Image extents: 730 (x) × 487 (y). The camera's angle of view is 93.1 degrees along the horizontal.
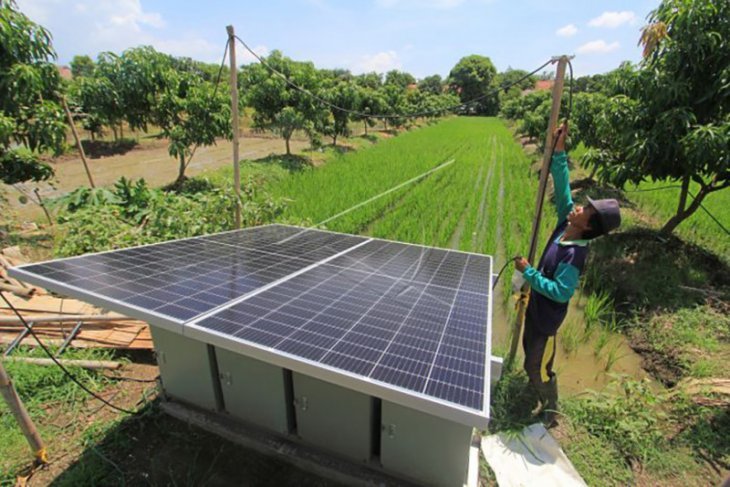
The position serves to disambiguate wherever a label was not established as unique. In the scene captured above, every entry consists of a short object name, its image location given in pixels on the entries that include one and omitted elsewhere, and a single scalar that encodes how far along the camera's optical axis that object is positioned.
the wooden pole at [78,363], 3.49
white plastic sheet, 2.66
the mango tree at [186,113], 8.91
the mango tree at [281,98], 13.98
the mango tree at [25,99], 5.33
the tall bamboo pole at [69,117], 6.57
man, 2.57
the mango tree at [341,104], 18.62
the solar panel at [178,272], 2.34
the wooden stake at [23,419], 2.33
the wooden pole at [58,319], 3.84
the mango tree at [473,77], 73.88
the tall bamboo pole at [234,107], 4.73
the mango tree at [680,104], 4.91
